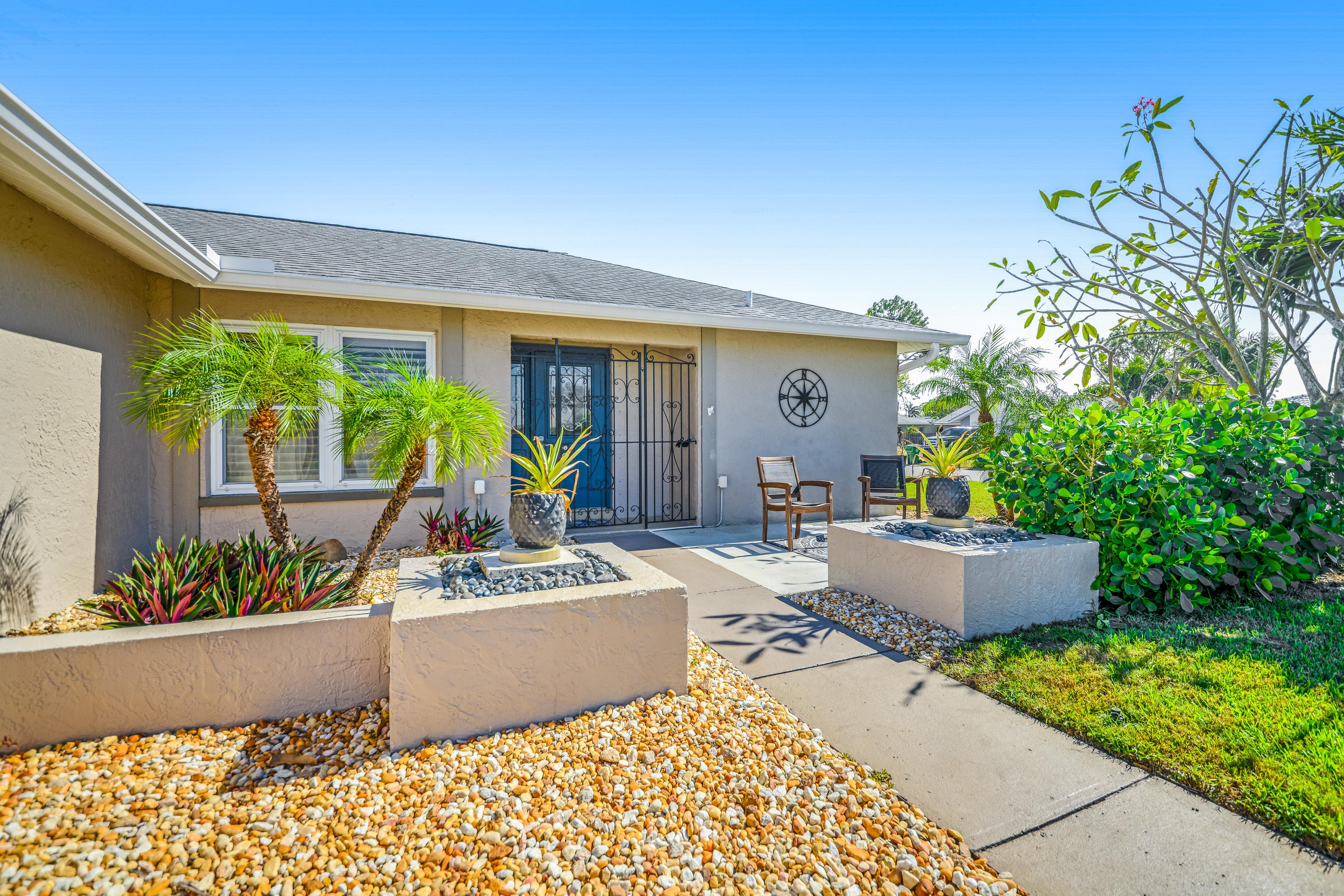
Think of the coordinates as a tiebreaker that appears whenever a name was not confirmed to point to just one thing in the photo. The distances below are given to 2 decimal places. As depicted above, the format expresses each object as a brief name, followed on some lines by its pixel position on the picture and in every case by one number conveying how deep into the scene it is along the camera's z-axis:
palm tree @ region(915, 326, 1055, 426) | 12.26
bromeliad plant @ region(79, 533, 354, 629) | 2.25
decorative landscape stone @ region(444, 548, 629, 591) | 2.40
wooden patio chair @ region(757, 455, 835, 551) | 5.69
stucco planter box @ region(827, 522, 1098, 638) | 3.15
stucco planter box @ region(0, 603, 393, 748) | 1.93
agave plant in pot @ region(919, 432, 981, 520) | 3.99
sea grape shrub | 3.36
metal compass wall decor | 7.38
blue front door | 7.37
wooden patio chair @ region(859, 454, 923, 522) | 6.73
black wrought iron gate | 7.44
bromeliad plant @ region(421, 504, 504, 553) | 4.49
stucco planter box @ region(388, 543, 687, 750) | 2.03
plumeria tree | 3.97
